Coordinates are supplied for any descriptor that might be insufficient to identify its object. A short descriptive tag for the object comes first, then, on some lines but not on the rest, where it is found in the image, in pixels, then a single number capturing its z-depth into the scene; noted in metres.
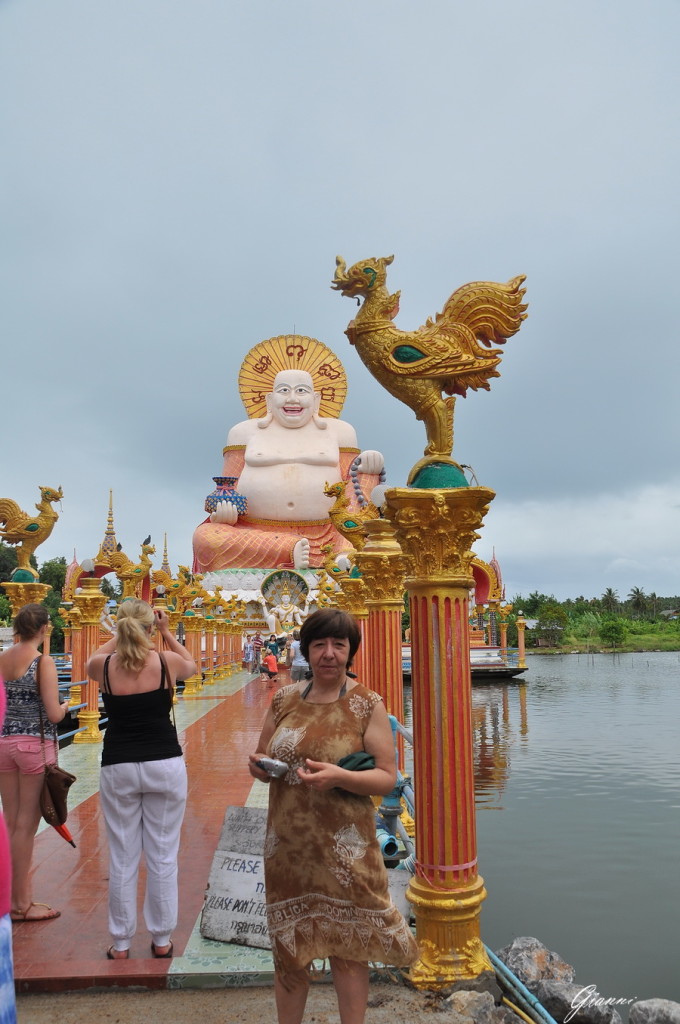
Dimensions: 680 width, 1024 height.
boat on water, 31.31
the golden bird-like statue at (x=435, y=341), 4.32
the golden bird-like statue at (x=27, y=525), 9.91
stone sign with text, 3.99
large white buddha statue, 37.34
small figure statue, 32.94
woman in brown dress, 2.52
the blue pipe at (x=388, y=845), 4.90
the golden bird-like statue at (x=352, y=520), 10.16
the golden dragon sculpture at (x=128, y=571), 14.33
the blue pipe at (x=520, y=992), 3.60
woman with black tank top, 3.76
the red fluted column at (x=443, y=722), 3.84
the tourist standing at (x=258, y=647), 32.43
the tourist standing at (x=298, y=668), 17.77
